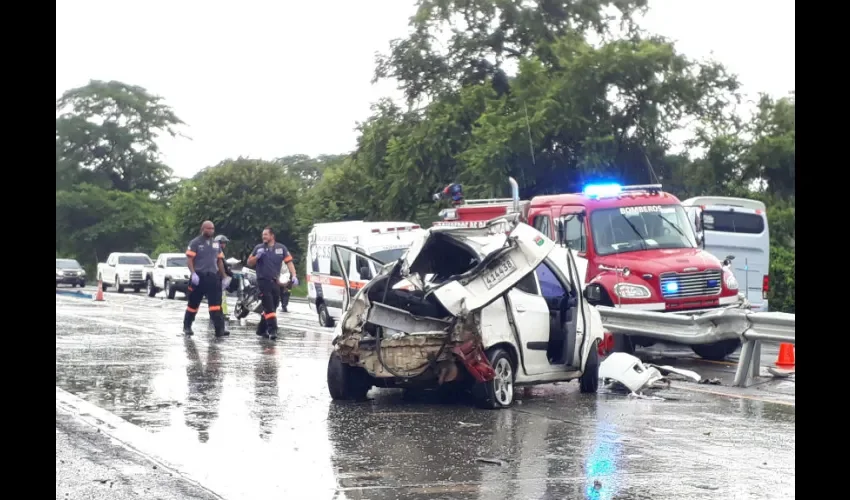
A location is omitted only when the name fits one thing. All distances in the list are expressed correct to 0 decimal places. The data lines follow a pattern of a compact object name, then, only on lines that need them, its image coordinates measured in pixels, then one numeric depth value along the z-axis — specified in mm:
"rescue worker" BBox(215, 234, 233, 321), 19953
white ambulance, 23491
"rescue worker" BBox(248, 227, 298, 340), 19109
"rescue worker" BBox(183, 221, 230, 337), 18953
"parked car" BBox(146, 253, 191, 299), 40875
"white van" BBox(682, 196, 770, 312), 23688
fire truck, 17000
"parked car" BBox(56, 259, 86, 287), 54375
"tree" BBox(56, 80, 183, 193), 79438
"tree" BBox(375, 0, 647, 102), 44875
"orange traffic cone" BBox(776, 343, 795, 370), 15258
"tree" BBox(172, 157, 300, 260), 61406
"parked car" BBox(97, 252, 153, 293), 48469
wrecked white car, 10906
